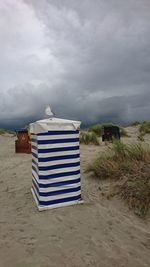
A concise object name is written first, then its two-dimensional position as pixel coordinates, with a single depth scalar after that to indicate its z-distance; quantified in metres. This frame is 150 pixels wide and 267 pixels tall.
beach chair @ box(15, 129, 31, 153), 7.22
